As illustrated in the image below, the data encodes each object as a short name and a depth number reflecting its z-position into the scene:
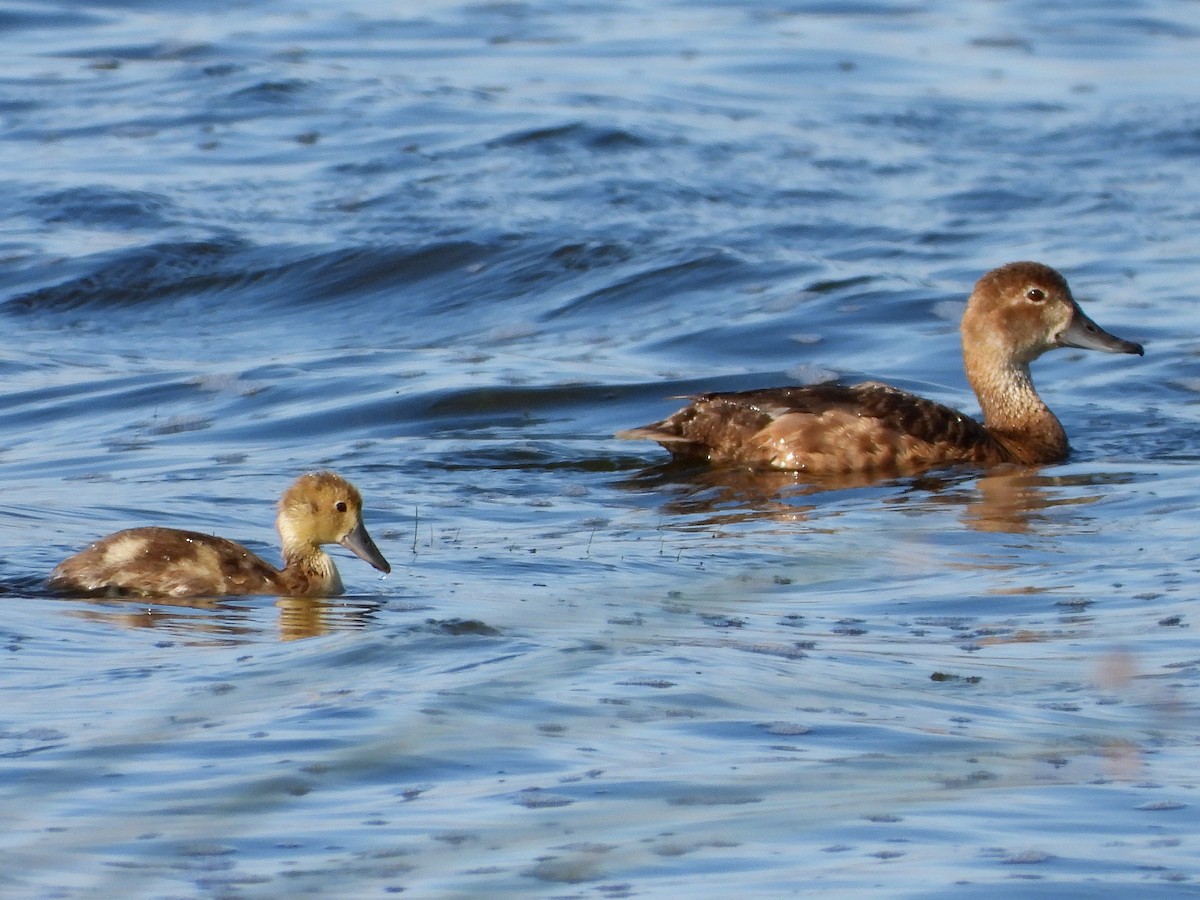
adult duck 21.67
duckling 16.06
